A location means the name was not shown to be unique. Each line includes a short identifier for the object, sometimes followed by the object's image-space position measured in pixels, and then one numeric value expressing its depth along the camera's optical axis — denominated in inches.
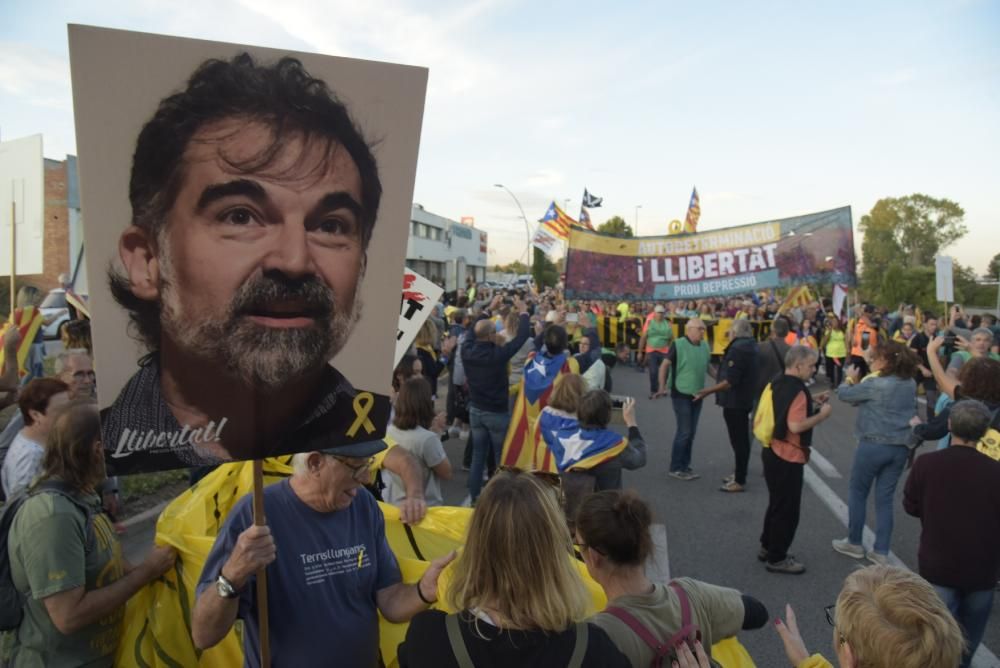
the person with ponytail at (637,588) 84.8
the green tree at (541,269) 2050.7
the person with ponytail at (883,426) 201.9
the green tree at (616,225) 2699.3
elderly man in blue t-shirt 87.1
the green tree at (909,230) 2731.3
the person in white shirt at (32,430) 128.3
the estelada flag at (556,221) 926.1
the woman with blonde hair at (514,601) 65.4
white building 2618.1
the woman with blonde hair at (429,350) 368.5
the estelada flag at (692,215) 1127.0
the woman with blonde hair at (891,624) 70.5
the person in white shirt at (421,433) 165.0
